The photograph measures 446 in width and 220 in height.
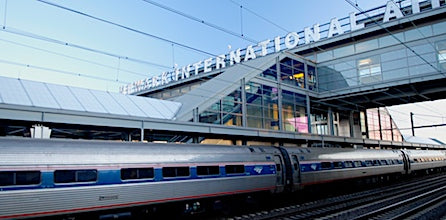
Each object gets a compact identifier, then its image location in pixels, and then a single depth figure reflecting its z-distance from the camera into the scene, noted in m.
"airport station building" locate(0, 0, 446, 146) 28.66
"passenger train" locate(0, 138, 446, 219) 9.95
